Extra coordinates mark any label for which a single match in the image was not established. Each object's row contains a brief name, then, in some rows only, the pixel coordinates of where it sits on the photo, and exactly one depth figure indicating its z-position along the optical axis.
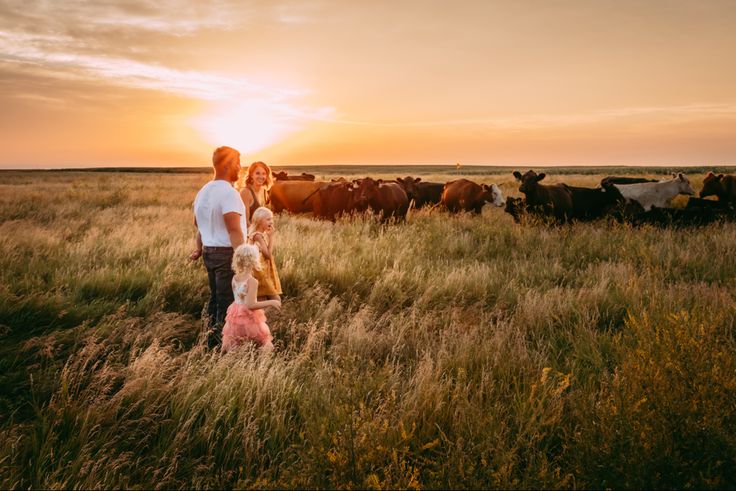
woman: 5.22
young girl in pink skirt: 3.74
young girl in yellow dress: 4.31
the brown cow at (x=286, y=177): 22.53
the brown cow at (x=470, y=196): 17.30
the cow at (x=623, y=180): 16.78
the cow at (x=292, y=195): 18.44
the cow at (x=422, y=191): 18.83
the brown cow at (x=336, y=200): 15.51
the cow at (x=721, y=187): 16.38
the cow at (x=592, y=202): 14.03
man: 4.07
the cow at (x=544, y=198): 13.26
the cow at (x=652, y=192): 13.48
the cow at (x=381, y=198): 15.13
